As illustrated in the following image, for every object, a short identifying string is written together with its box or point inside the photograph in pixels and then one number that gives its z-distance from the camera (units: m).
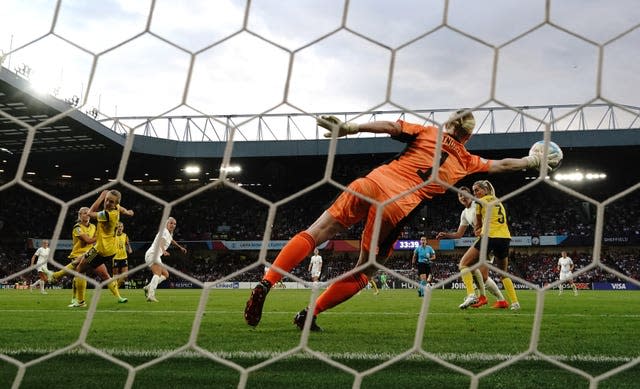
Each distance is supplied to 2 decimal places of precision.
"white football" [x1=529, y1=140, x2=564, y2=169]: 2.98
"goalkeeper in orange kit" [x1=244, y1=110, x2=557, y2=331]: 3.10
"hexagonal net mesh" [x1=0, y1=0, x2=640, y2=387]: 1.96
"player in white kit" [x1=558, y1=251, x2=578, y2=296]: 14.86
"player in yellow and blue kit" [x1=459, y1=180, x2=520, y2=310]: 5.96
